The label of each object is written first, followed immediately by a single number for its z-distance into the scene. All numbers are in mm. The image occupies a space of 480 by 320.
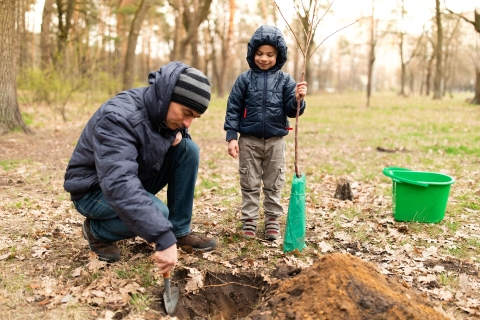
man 2344
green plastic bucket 4039
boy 3709
